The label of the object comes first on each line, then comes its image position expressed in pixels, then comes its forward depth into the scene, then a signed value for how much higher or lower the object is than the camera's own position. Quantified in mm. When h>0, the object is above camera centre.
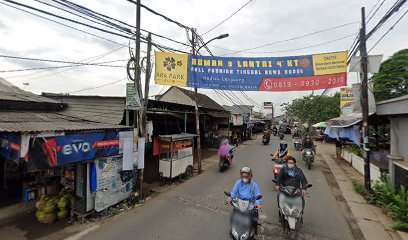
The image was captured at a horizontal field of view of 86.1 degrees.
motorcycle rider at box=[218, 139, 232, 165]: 12750 -1604
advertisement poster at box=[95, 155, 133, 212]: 6961 -2032
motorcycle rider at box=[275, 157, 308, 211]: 5805 -1442
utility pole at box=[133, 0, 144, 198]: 8188 +2253
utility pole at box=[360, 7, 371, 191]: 8086 +857
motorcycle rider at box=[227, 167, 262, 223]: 4969 -1546
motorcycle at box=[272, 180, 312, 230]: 5168 -1932
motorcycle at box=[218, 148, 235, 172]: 12538 -2326
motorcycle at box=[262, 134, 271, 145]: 25328 -1849
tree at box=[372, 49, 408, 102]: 15664 +3334
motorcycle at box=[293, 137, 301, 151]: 20641 -1928
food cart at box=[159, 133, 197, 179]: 10172 -1590
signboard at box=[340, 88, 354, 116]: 18766 +2179
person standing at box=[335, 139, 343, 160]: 16516 -1922
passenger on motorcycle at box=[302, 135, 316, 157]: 13773 -1291
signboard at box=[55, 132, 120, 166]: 6014 -678
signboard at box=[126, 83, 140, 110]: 8133 +1039
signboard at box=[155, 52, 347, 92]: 8508 +2146
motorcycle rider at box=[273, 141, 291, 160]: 11016 -1475
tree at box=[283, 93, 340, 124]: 29812 +2243
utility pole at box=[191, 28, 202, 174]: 11283 +1120
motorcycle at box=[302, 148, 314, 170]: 12758 -1926
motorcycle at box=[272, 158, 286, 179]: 9805 -1837
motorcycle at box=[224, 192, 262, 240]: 4316 -1992
